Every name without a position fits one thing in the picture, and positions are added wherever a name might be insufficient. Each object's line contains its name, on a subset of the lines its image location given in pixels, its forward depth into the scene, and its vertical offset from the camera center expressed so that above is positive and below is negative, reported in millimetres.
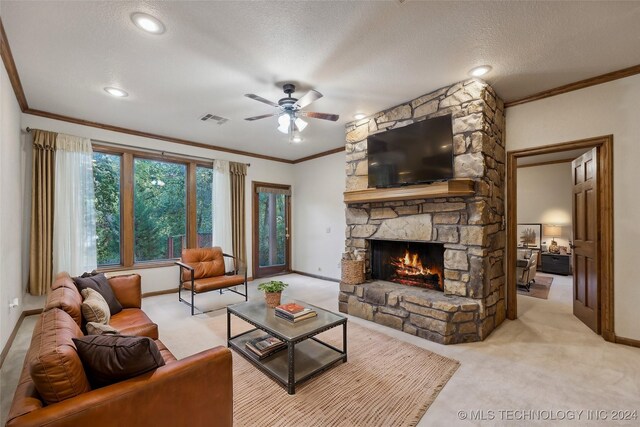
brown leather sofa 1063 -720
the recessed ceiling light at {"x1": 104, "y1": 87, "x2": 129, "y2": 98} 3135 +1404
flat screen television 3154 +731
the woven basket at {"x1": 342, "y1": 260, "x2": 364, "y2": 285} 3771 -754
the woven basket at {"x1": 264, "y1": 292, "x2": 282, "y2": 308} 2768 -813
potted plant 2766 -764
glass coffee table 2180 -1245
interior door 3111 -314
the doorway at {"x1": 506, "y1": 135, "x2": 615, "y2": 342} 2902 -138
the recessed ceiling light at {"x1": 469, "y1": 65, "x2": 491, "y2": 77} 2732 +1412
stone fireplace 2949 -275
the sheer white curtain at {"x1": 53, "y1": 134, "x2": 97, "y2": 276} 3812 +116
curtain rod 3836 +1109
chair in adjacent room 4953 -1023
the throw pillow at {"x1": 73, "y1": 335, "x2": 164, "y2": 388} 1256 -635
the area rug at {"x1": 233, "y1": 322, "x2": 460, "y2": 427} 1840 -1306
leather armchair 3902 -882
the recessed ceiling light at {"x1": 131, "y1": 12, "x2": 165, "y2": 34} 2016 +1416
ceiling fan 2992 +1080
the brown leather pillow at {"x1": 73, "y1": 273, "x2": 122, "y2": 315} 2598 -655
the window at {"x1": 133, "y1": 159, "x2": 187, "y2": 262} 4742 +121
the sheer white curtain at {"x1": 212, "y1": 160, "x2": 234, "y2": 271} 5359 +110
